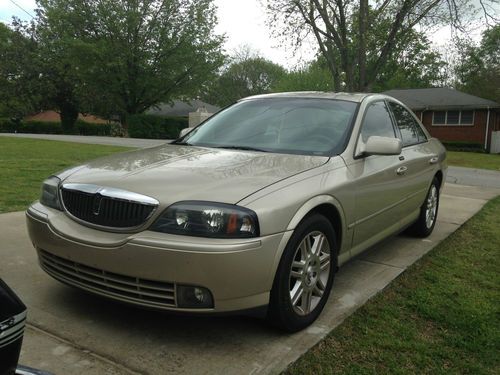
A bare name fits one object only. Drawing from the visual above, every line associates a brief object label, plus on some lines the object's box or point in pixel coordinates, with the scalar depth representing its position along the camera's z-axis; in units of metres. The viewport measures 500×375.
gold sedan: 2.49
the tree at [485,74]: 38.19
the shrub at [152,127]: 34.56
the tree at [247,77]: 73.81
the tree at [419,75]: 46.16
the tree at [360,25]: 18.42
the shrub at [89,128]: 42.51
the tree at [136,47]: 34.56
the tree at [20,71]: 42.00
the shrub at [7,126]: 39.53
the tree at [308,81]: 60.31
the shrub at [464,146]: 28.70
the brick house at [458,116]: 29.25
